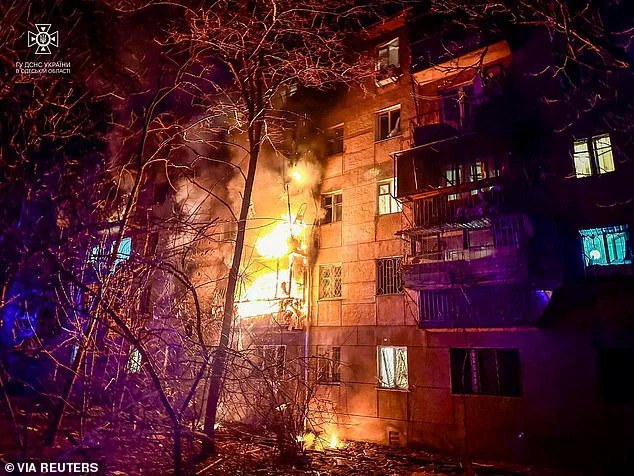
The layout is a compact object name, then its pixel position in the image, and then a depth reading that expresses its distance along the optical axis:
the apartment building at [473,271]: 11.87
